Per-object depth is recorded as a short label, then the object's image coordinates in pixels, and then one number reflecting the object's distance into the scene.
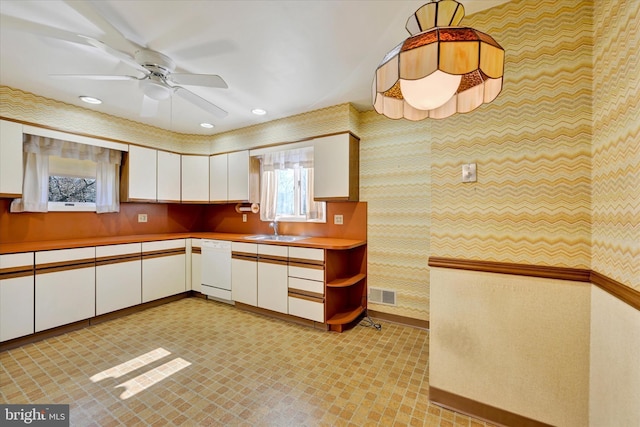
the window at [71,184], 3.08
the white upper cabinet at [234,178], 3.82
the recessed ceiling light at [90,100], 2.80
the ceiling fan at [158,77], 1.88
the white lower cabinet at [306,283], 2.77
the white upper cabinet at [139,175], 3.50
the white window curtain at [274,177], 3.46
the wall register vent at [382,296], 3.03
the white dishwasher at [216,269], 3.46
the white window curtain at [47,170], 2.83
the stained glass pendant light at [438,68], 0.88
